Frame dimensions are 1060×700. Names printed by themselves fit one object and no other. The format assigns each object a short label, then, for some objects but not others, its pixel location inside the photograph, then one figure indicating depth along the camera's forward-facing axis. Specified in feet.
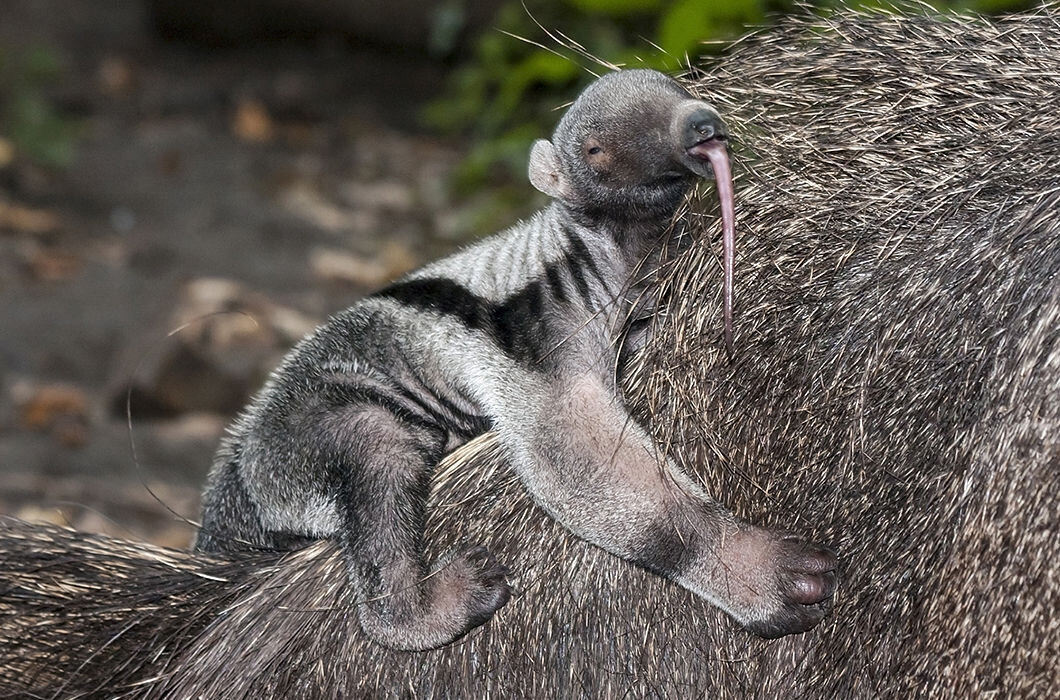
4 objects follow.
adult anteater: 14.03
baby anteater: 14.76
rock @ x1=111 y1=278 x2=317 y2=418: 38.09
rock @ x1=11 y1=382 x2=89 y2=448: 37.86
